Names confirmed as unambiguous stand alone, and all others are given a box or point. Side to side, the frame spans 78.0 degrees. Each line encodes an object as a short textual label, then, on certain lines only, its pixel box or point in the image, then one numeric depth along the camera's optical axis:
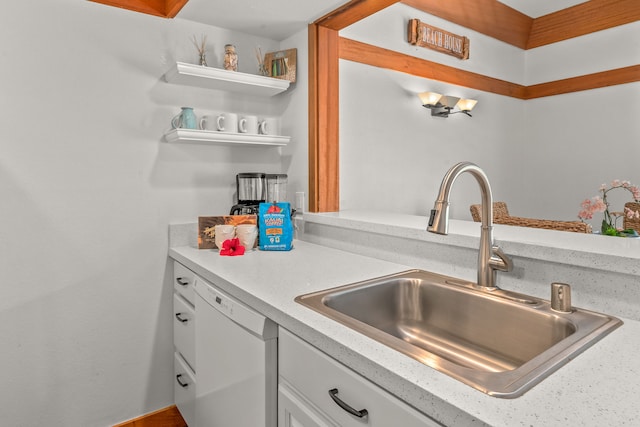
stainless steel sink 0.73
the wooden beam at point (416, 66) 2.39
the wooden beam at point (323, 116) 2.08
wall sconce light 2.90
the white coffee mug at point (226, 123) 1.99
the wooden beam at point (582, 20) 3.99
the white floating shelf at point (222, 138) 1.84
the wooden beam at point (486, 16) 3.05
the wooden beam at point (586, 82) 4.02
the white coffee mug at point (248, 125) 2.05
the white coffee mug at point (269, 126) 2.14
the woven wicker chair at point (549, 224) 1.96
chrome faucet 1.03
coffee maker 2.09
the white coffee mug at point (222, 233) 1.83
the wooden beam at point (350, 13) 1.81
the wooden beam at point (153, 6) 1.80
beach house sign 2.78
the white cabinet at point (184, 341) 1.72
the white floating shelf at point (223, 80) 1.84
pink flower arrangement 2.27
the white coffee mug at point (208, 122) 1.99
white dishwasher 1.09
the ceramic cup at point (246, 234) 1.85
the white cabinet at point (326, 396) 0.73
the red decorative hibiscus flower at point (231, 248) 1.77
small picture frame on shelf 2.17
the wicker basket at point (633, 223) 2.44
